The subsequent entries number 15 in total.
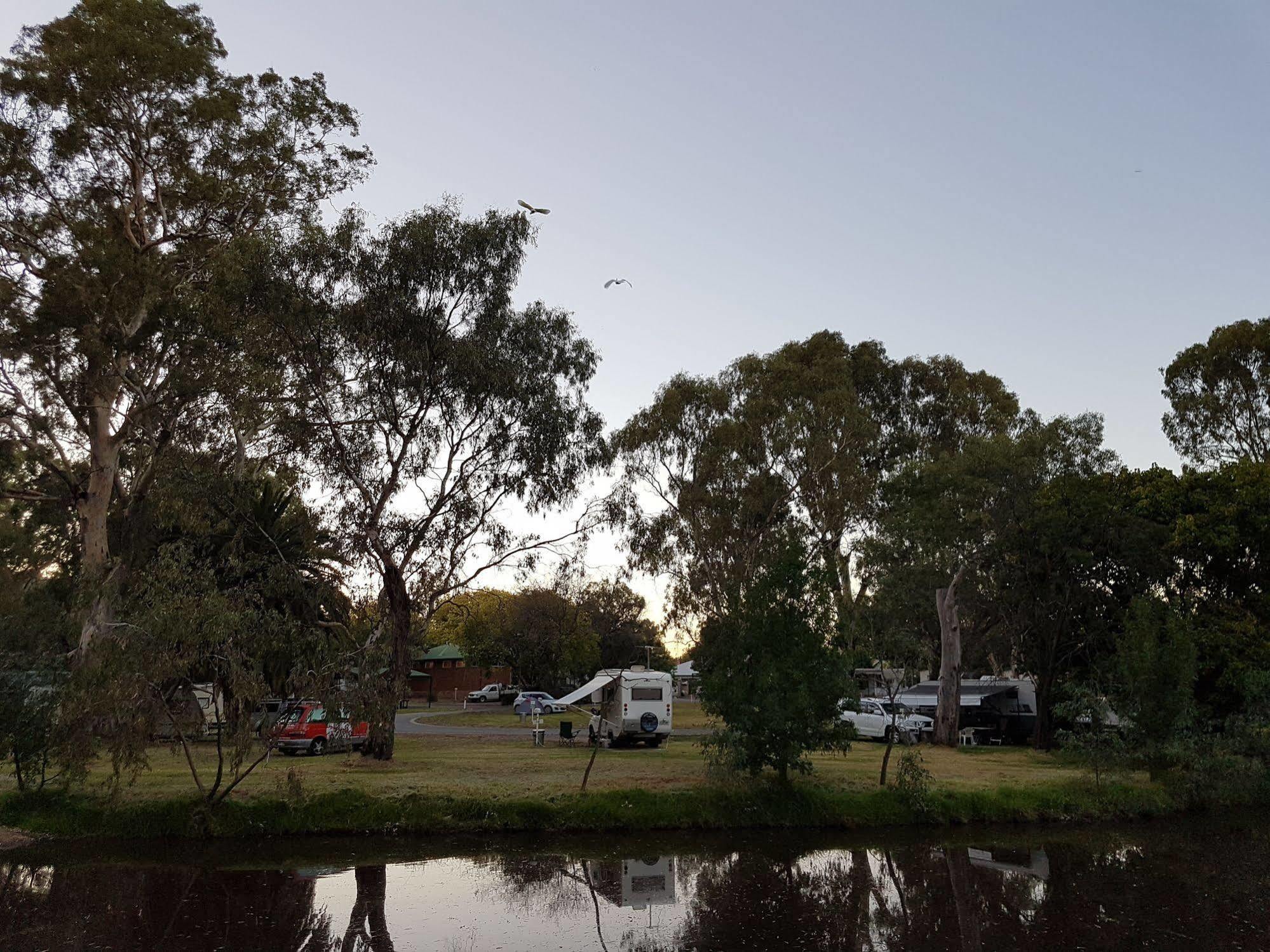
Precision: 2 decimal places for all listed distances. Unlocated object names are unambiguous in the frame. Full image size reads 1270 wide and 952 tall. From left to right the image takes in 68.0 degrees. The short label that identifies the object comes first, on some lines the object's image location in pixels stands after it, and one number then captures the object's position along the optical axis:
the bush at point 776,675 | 18.73
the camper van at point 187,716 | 15.74
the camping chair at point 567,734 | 30.59
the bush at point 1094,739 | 21.14
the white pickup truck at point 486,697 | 60.94
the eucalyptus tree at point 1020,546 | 31.17
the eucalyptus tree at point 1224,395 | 34.44
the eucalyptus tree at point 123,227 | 26.53
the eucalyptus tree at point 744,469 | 37.84
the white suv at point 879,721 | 34.38
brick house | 67.75
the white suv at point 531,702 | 44.53
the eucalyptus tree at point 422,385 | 24.17
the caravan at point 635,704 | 29.09
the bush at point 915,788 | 19.58
